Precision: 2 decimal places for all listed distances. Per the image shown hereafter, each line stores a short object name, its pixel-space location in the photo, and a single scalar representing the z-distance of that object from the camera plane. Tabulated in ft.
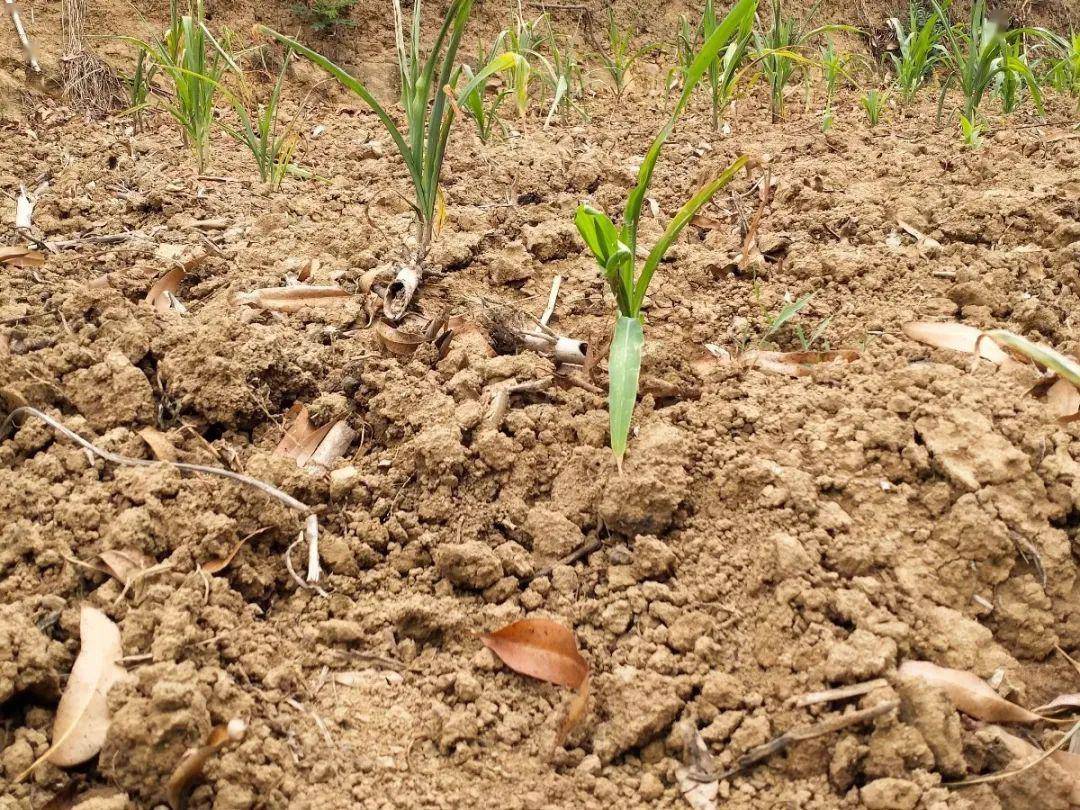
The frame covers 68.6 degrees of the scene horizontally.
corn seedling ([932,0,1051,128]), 8.98
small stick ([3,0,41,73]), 10.96
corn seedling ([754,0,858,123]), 10.56
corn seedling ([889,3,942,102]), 10.16
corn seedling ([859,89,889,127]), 9.61
